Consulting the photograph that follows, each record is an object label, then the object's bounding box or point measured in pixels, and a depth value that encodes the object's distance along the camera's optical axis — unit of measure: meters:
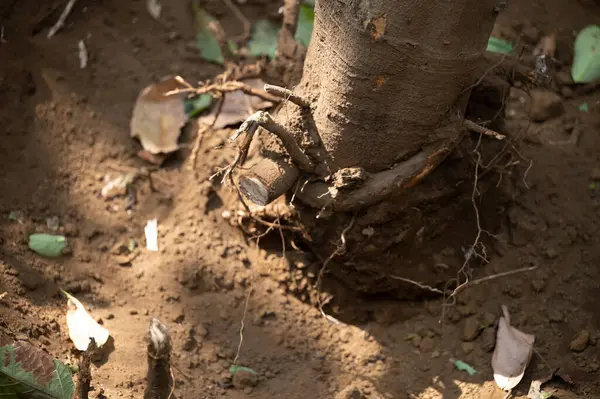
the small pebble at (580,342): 2.22
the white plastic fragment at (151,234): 2.54
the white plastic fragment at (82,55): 2.91
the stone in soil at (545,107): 2.84
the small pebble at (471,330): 2.33
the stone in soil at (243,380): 2.20
